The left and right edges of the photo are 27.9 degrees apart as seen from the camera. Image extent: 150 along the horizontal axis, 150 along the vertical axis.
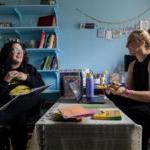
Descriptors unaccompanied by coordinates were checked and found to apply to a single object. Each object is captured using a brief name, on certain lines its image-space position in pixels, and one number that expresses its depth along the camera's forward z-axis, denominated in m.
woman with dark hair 2.25
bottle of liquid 2.24
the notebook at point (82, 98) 2.14
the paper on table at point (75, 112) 1.48
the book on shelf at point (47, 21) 4.08
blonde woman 2.08
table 1.43
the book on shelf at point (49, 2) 4.03
